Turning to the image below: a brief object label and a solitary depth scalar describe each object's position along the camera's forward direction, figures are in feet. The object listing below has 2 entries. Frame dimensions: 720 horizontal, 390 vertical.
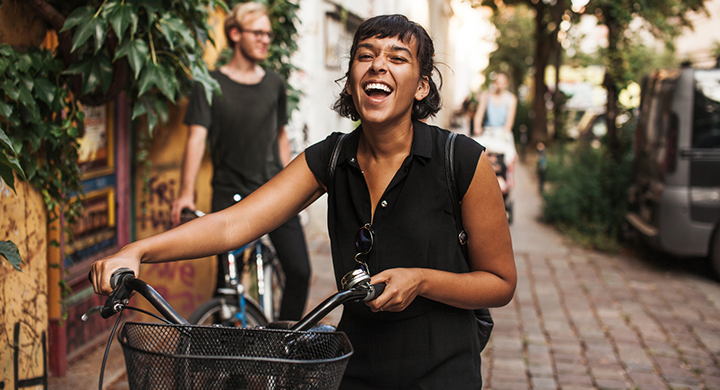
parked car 23.66
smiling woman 6.46
